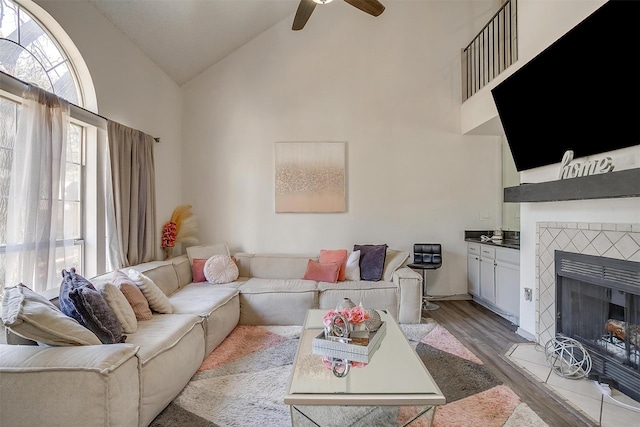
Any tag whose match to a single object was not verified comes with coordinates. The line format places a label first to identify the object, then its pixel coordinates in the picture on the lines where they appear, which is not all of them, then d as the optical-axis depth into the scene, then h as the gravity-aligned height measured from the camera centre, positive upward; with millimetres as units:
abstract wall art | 4379 +507
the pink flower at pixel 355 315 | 2031 -637
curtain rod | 1990 +847
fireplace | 2066 -703
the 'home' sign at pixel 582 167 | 2135 +344
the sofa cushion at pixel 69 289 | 1818 -455
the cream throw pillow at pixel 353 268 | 3863 -646
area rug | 1837 -1166
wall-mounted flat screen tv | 1949 +904
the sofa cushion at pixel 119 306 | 2053 -601
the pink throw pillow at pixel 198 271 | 3760 -666
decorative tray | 1828 -786
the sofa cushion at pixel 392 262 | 3801 -574
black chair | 4107 -559
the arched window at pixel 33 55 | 2221 +1205
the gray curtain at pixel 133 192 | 3059 +222
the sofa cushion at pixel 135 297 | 2365 -619
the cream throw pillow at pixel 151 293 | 2527 -626
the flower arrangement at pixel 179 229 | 3996 -196
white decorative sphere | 2270 -1060
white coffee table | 1444 -821
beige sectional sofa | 1455 -813
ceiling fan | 2469 +1658
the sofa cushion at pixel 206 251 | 3955 -459
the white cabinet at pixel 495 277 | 3383 -732
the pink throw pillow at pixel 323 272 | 3758 -676
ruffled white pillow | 3666 -645
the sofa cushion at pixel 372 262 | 3822 -571
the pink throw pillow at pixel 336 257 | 3930 -530
